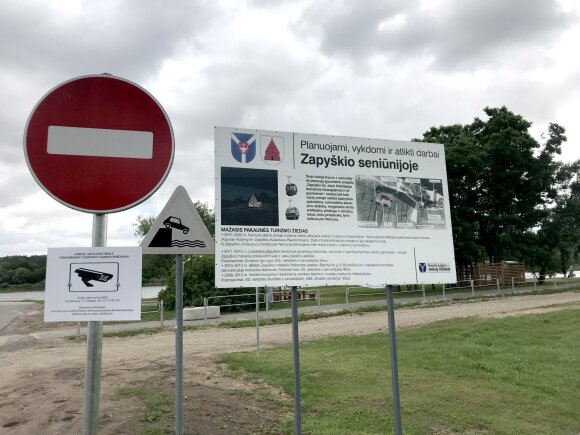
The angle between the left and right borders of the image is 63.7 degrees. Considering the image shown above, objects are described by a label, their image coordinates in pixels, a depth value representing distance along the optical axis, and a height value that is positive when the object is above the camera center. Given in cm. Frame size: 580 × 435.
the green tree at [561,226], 3578 +410
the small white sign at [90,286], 220 +3
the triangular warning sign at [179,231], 303 +38
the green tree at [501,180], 3453 +758
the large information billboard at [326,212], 373 +62
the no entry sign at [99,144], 228 +74
